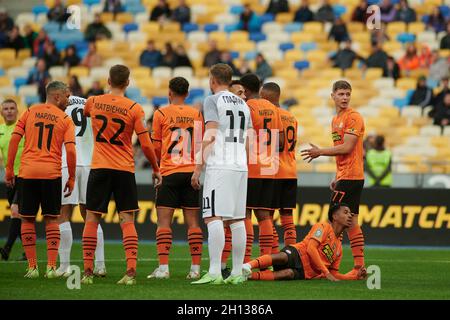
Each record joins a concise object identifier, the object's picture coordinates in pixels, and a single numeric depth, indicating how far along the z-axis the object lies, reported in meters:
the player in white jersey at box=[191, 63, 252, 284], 11.88
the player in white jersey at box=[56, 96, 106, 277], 13.67
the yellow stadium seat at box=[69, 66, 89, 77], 29.84
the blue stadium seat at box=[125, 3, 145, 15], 32.25
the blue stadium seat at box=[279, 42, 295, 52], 29.98
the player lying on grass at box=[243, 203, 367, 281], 12.67
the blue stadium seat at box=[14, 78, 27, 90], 30.45
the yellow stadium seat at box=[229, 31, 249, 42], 30.36
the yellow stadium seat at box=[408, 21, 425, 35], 29.17
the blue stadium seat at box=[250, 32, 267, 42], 30.44
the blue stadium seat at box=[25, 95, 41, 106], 29.19
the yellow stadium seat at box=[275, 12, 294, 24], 30.70
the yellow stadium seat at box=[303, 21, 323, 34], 30.06
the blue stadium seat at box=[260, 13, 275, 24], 30.80
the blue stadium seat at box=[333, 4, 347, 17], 30.42
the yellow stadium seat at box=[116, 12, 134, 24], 31.89
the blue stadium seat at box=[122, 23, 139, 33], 31.59
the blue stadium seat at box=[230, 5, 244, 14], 31.63
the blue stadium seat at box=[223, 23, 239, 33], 31.09
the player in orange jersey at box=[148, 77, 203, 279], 13.34
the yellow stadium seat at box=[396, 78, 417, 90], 27.83
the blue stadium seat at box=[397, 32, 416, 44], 29.11
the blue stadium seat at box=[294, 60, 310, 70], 29.36
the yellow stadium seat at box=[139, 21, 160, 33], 31.20
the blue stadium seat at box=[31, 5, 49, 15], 32.75
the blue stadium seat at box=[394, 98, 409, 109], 27.42
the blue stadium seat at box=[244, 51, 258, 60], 29.61
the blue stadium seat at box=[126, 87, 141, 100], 28.88
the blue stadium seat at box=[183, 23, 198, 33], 31.22
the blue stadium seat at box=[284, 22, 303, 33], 30.38
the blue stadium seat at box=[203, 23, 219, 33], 31.09
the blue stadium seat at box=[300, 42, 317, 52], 29.84
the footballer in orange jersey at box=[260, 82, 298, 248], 14.34
